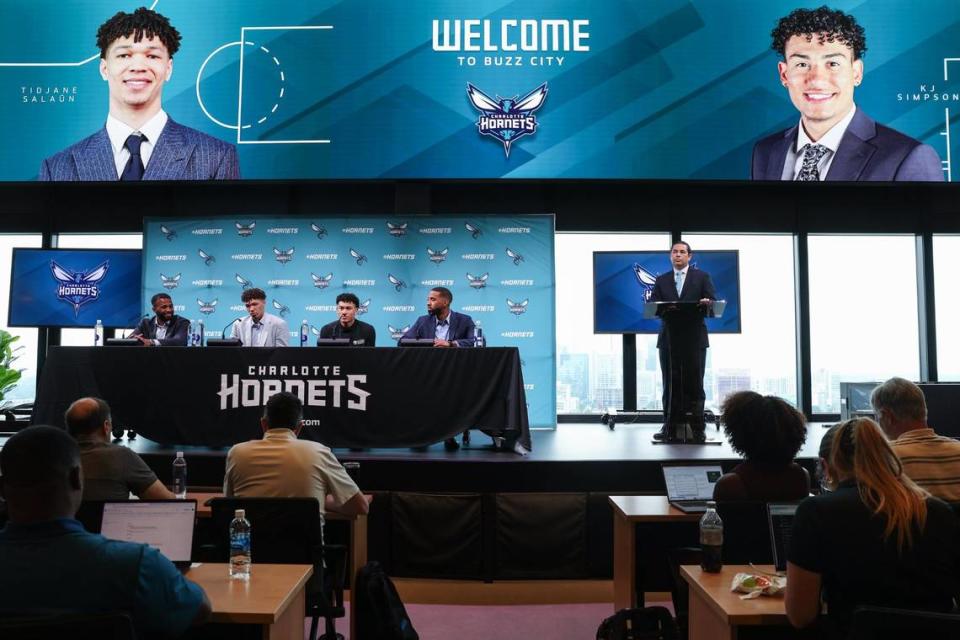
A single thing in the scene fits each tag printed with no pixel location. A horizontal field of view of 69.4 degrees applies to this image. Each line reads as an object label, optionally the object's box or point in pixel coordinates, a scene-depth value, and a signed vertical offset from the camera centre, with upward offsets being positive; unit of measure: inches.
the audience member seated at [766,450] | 103.7 -13.7
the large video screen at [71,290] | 285.7 +27.8
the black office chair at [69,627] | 49.3 -19.5
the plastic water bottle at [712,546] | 86.0 -23.3
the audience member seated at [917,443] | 95.0 -11.6
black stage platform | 174.7 -28.5
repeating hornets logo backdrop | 281.1 +36.0
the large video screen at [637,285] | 281.1 +30.6
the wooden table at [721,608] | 71.4 -26.9
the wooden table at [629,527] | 114.8 -30.9
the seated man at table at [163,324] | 231.3 +11.2
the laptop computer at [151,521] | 84.0 -19.9
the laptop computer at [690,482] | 120.9 -21.6
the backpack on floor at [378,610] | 107.6 -40.0
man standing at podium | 220.7 +21.9
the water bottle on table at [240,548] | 83.7 -23.5
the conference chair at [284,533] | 103.0 -26.7
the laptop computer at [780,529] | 85.7 -20.9
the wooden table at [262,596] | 70.7 -26.4
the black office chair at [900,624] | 53.0 -20.5
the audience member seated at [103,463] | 103.7 -16.1
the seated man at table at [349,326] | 231.8 +10.8
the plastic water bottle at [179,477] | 136.6 -24.6
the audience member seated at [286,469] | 109.4 -17.8
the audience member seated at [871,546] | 63.4 -17.1
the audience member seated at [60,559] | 54.1 -16.0
